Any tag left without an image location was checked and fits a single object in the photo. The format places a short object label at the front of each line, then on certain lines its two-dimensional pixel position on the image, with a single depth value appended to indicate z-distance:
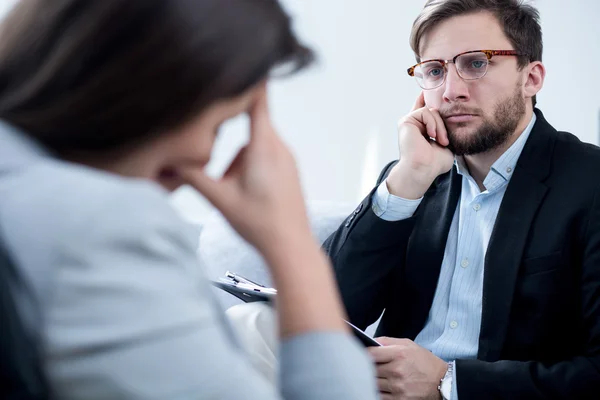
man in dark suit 1.52
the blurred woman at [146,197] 0.49
